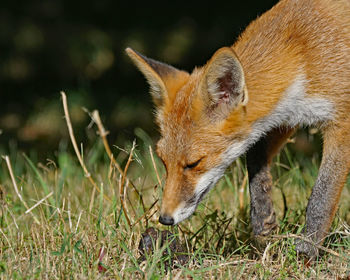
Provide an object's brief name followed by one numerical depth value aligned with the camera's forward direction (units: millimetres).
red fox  8750
